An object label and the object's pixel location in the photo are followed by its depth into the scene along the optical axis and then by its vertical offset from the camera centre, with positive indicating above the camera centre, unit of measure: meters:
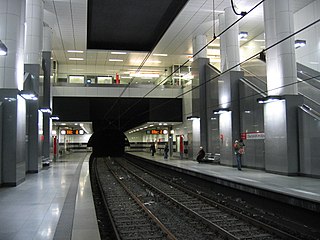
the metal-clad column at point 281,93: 13.20 +1.92
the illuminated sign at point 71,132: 42.28 +1.29
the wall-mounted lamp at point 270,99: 13.20 +1.63
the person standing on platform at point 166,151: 27.13 -0.96
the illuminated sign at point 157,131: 45.41 +1.24
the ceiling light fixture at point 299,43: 16.81 +4.99
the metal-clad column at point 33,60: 15.77 +4.14
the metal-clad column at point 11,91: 10.73 +1.72
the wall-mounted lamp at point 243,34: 21.83 +7.11
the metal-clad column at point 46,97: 20.84 +2.88
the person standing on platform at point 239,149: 15.69 -0.51
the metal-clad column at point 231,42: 18.70 +5.64
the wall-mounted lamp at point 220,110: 18.31 +1.63
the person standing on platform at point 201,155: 21.52 -1.07
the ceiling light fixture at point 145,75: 35.16 +7.20
